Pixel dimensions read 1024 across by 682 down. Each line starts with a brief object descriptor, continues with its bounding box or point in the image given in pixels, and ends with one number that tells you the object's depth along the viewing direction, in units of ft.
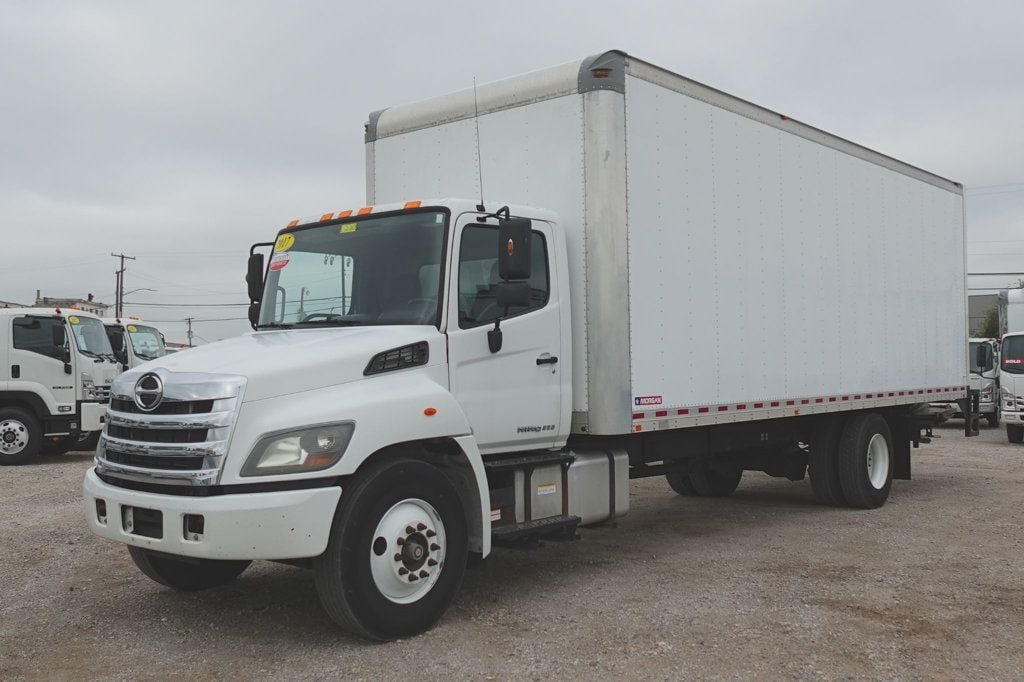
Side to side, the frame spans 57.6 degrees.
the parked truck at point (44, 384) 51.57
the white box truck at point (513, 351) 16.70
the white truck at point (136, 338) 62.71
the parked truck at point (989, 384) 70.69
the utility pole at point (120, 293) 223.30
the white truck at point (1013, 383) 60.54
